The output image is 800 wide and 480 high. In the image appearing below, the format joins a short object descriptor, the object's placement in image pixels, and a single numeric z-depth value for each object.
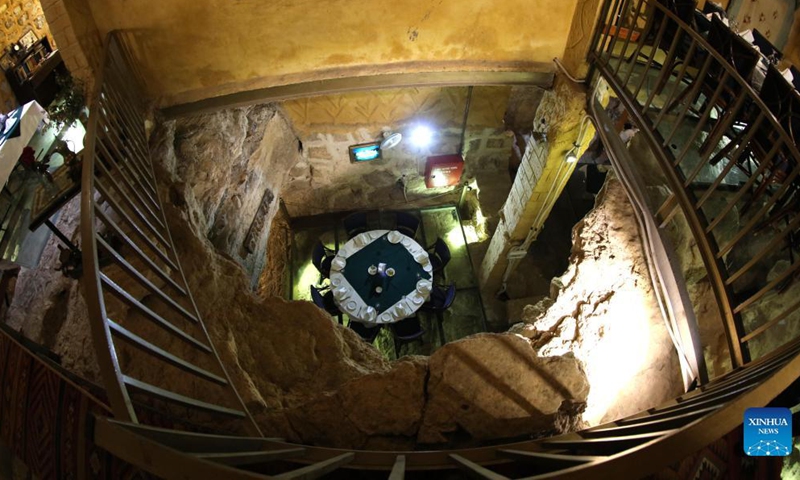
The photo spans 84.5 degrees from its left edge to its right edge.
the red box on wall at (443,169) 8.39
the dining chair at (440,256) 8.74
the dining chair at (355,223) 9.37
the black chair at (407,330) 7.83
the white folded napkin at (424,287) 7.80
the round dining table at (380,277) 7.63
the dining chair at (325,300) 8.19
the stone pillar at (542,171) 5.43
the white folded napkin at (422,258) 8.12
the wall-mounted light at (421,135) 8.09
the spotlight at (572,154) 5.89
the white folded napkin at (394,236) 8.34
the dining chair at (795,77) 4.32
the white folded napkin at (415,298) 7.72
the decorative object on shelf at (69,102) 4.41
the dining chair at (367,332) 8.07
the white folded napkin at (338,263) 8.05
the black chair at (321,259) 8.61
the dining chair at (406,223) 9.26
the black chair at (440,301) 8.12
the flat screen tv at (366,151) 8.14
